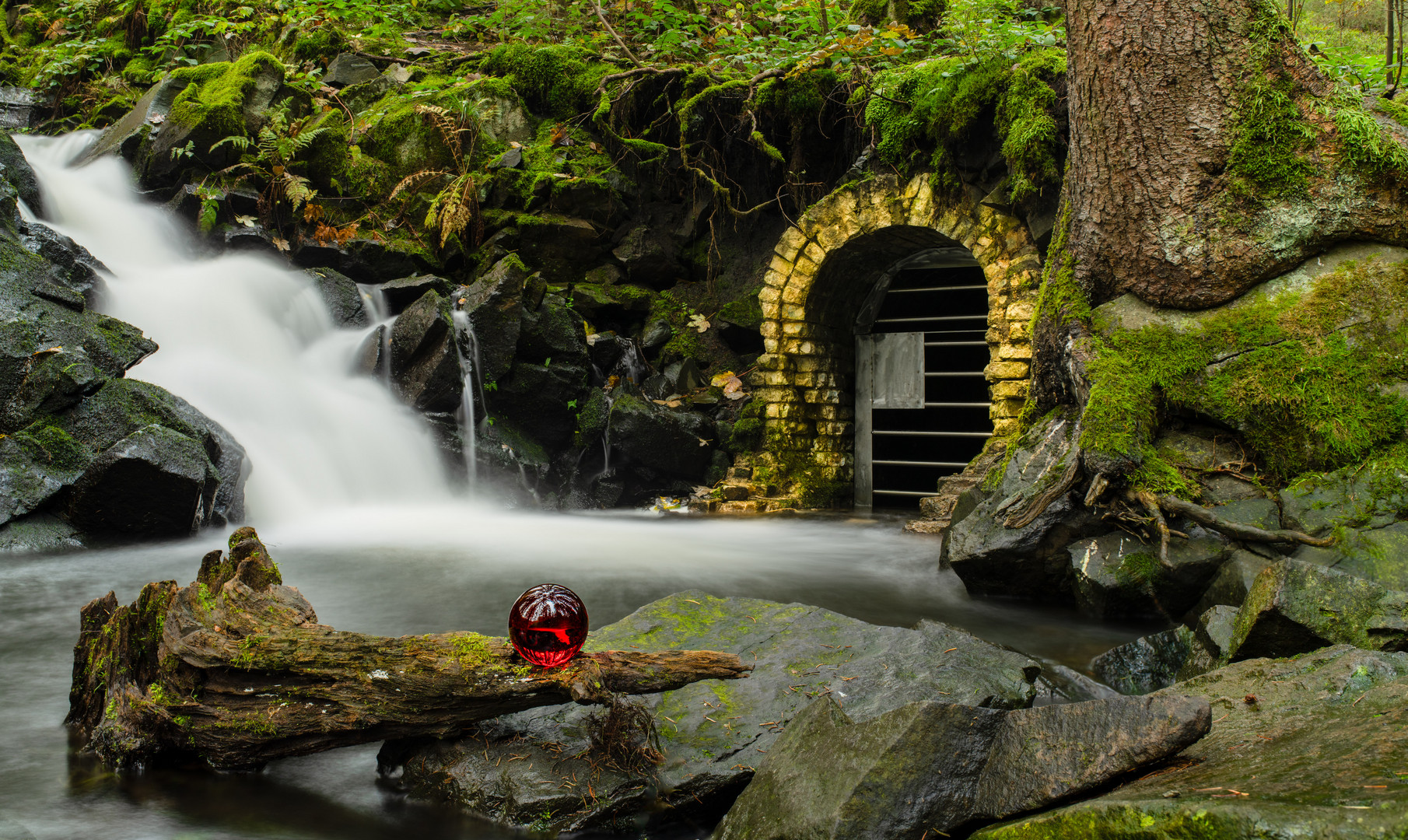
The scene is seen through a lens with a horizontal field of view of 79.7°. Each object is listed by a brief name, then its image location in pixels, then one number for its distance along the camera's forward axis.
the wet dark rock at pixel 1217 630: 3.01
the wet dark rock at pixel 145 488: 5.67
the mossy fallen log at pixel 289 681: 2.24
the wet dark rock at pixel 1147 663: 3.33
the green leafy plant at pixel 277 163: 9.67
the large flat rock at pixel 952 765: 1.64
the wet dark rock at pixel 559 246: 10.12
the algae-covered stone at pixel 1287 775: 1.22
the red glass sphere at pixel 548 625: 2.15
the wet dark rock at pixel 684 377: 10.12
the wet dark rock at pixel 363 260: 9.56
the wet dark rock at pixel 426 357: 8.62
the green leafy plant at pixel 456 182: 9.67
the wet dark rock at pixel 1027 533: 4.61
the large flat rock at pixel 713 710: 2.25
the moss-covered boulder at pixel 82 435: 5.69
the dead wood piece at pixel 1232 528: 3.71
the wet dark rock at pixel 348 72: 11.55
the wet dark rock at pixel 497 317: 8.88
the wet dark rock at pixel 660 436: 9.30
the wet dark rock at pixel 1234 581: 3.74
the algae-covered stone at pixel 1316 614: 2.71
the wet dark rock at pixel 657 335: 10.36
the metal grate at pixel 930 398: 10.23
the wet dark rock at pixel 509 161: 10.33
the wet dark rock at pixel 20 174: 8.58
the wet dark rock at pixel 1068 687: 3.22
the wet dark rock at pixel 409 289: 9.30
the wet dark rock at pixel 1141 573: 4.02
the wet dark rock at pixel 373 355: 8.73
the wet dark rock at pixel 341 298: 9.12
